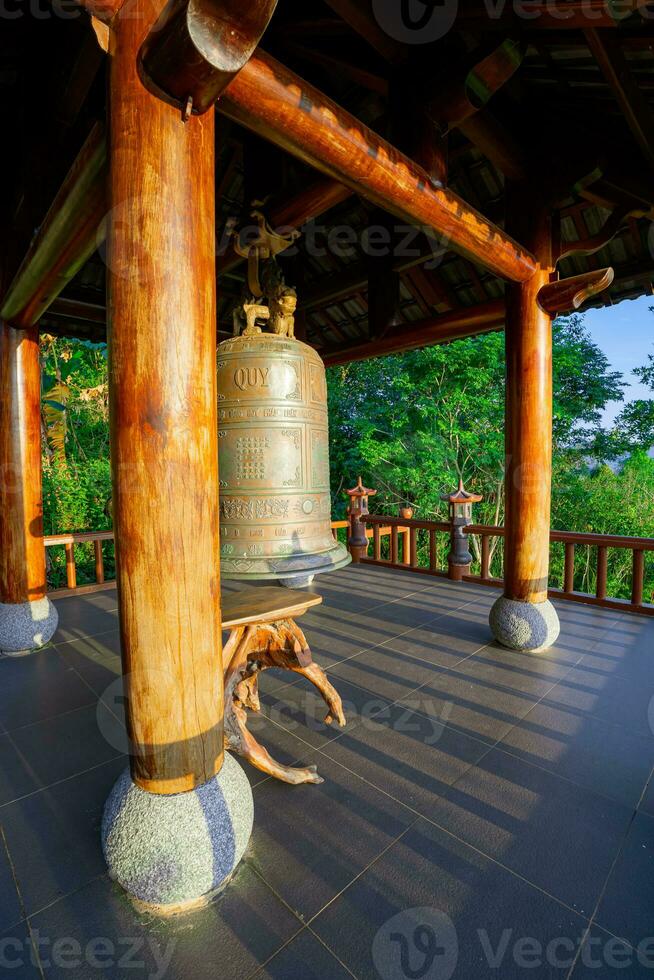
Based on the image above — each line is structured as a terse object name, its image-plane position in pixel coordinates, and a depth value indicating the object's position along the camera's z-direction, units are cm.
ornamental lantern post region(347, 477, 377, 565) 702
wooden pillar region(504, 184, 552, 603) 351
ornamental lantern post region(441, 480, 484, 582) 588
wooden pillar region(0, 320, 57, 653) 372
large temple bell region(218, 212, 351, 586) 197
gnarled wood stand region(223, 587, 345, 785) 206
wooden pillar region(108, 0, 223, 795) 143
